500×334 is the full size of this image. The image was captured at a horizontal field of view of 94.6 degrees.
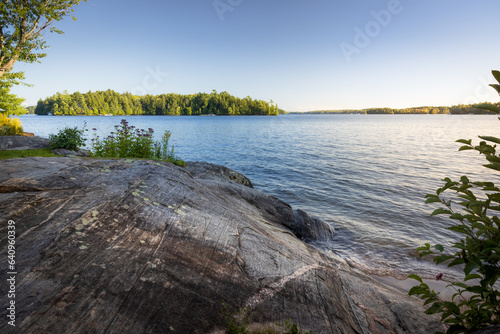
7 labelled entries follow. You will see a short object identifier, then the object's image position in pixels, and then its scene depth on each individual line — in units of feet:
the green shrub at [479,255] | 6.07
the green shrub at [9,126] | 62.13
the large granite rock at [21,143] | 46.36
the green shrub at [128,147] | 34.14
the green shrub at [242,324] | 8.45
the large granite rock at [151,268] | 8.27
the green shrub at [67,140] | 47.67
